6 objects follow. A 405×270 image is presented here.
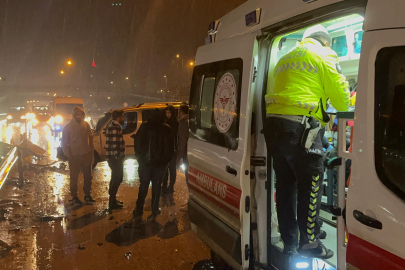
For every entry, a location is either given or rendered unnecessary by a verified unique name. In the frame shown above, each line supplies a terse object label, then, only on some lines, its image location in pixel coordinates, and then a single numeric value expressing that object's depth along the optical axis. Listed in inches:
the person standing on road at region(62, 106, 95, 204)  233.5
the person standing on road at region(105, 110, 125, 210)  224.8
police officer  98.0
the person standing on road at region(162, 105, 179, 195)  225.1
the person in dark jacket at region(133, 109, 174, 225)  204.7
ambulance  63.4
